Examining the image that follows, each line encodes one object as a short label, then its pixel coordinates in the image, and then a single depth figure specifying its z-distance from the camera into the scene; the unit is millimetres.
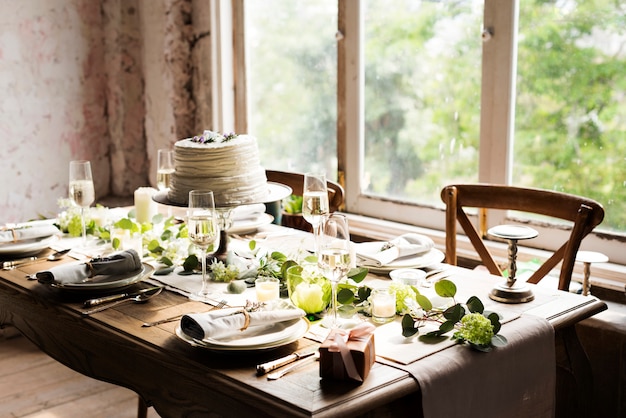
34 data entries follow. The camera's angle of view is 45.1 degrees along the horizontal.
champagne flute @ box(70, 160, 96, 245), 2102
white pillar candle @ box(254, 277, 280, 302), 1594
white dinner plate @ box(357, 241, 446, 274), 1875
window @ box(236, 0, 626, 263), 2367
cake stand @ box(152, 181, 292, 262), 1828
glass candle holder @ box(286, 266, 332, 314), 1549
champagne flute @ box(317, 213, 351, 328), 1429
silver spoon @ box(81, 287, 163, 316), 1632
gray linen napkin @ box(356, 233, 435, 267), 1890
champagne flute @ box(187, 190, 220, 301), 1636
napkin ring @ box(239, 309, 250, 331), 1396
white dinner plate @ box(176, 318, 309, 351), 1340
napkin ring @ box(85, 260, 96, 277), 1749
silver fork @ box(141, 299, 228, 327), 1539
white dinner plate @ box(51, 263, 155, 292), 1701
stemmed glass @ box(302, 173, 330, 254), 1879
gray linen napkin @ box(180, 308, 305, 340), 1368
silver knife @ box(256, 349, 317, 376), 1283
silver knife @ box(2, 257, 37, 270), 2000
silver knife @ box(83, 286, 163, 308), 1658
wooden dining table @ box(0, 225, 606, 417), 1210
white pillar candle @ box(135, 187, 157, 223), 2342
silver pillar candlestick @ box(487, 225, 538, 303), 1646
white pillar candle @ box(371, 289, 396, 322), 1551
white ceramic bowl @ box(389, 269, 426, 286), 1709
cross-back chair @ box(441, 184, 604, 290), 1932
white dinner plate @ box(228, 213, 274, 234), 2301
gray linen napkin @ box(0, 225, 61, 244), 2096
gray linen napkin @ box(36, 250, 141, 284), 1712
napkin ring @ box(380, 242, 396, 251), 1950
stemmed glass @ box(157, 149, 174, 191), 2344
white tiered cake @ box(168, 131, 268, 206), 1829
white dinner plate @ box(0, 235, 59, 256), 2035
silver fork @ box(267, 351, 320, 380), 1265
